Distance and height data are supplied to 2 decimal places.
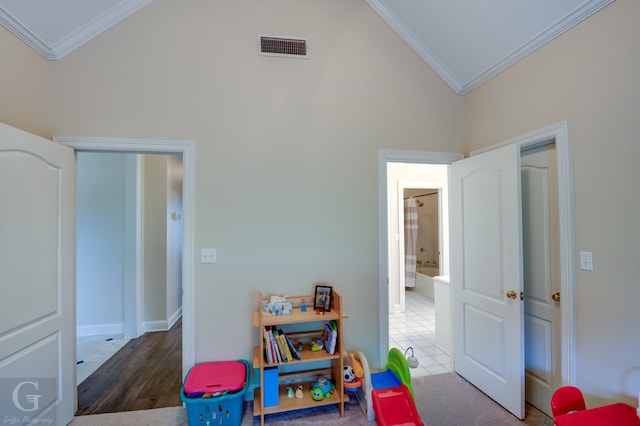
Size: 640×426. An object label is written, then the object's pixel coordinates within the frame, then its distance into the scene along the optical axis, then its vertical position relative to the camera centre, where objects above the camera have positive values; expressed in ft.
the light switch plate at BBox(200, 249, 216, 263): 6.98 -0.91
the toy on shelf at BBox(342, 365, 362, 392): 6.66 -4.02
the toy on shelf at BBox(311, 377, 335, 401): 6.51 -4.14
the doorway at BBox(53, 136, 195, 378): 6.80 +0.46
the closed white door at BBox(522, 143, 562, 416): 6.24 -1.37
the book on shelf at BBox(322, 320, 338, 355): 6.57 -2.88
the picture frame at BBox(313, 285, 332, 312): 6.91 -2.03
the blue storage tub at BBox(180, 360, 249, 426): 5.73 -4.03
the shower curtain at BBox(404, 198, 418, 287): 18.34 -1.33
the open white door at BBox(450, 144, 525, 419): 6.34 -1.47
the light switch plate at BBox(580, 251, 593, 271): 5.38 -0.86
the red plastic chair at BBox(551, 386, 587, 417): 4.65 -3.18
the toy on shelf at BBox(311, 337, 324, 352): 6.77 -3.18
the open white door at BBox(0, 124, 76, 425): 4.93 -1.15
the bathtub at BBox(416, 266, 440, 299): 17.22 -3.96
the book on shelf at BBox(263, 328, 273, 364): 6.23 -2.98
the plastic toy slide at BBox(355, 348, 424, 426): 5.91 -4.05
